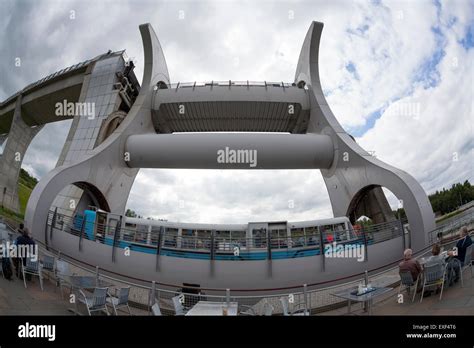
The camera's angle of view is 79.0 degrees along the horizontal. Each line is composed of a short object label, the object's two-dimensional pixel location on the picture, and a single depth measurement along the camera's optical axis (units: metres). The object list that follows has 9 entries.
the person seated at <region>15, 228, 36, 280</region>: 5.46
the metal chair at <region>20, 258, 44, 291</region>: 5.30
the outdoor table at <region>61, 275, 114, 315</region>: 5.00
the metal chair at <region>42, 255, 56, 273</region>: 5.74
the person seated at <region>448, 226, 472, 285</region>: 4.81
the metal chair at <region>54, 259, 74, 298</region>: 5.39
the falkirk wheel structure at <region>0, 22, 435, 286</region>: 9.68
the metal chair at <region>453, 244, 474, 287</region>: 5.02
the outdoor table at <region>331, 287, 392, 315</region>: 4.31
